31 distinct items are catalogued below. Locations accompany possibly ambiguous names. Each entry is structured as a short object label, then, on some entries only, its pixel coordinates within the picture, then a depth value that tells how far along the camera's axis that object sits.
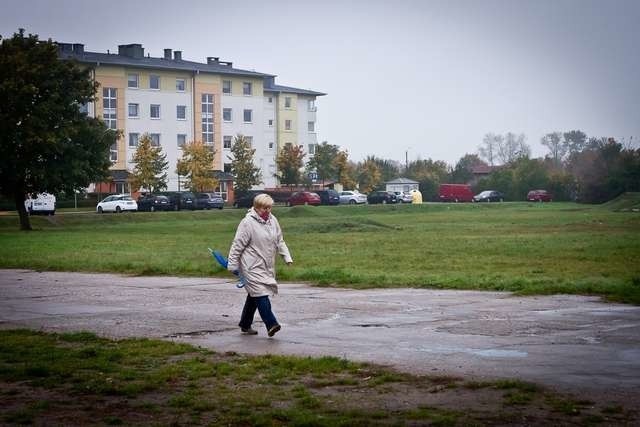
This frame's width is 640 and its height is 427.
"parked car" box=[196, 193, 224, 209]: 90.75
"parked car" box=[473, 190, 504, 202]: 120.00
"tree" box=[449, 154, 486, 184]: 145.12
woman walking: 13.36
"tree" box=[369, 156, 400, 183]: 143.75
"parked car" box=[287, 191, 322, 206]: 98.38
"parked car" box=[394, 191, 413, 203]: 112.50
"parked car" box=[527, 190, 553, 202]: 114.62
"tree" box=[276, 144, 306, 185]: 113.81
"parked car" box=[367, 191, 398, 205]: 110.50
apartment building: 108.19
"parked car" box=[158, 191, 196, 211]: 89.44
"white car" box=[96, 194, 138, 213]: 85.59
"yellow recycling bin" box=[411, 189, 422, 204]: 111.56
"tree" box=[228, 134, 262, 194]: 107.12
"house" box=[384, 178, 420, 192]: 134.50
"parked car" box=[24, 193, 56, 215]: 79.94
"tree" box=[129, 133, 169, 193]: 95.19
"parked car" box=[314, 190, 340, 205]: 101.25
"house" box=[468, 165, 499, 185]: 163.95
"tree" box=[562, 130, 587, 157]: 168.38
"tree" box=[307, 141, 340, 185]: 117.06
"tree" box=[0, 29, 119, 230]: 54.34
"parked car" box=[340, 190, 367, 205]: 106.88
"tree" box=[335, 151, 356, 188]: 120.05
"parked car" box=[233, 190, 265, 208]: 93.12
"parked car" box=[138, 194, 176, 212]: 88.00
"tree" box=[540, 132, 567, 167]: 179.00
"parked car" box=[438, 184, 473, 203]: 125.44
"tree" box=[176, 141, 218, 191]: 99.38
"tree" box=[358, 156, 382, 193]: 131.25
